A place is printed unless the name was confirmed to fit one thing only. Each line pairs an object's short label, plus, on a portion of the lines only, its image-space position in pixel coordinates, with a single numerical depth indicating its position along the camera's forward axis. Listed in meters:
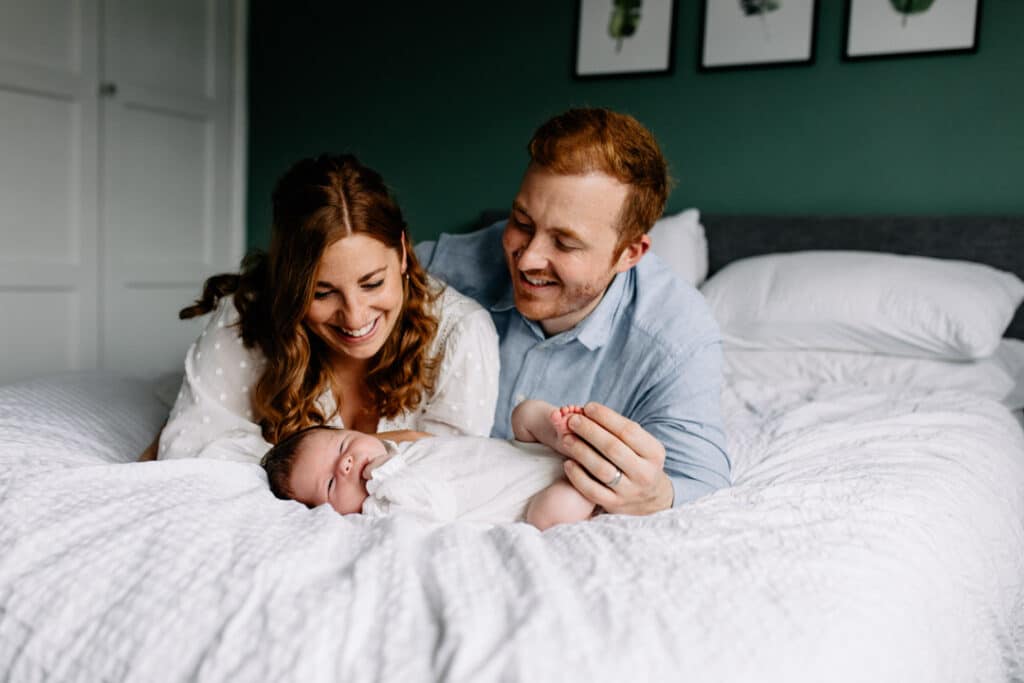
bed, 0.79
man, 1.48
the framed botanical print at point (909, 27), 2.71
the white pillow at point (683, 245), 2.80
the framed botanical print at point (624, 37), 3.20
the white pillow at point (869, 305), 2.29
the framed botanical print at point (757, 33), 2.94
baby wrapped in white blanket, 1.25
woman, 1.47
